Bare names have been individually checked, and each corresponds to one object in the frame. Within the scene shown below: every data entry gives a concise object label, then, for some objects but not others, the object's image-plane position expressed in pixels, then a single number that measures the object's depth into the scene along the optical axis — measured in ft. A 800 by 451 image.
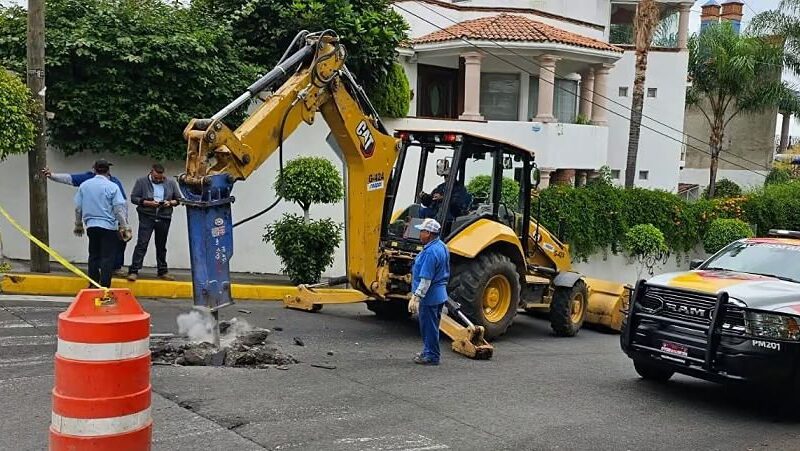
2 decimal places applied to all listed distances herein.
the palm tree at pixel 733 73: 91.86
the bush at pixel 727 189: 96.37
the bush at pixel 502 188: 34.50
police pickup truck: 22.97
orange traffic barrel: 13.10
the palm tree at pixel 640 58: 72.02
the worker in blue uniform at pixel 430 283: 27.04
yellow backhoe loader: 24.17
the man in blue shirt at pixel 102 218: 32.73
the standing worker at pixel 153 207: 38.09
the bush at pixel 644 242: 62.54
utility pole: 36.29
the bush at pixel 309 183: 43.93
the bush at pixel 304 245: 42.80
